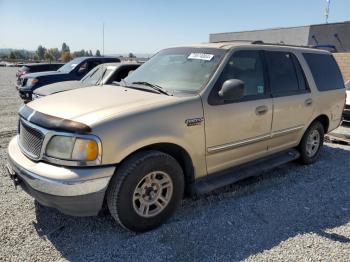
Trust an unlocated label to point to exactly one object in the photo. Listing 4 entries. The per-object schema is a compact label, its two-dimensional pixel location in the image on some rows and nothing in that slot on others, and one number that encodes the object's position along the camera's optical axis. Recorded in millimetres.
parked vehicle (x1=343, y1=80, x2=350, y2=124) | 8438
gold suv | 2826
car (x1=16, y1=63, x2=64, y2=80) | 15188
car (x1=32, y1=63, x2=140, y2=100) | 8133
